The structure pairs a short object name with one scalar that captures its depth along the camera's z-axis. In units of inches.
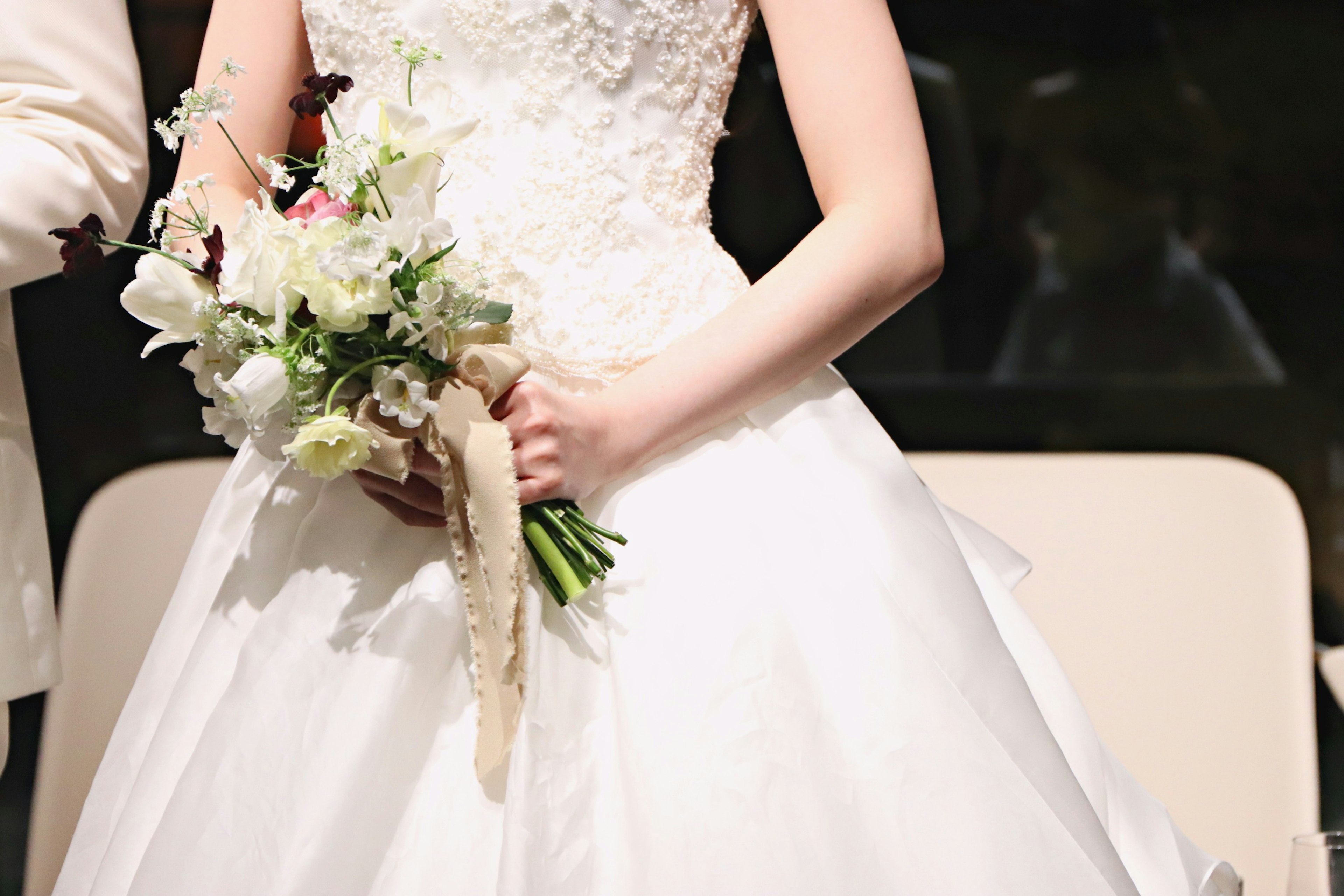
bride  67.6
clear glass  76.5
